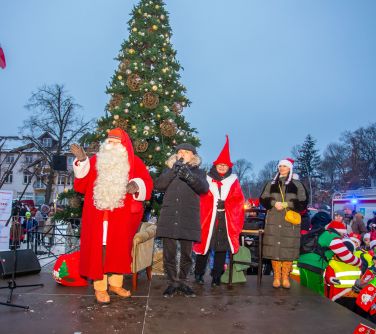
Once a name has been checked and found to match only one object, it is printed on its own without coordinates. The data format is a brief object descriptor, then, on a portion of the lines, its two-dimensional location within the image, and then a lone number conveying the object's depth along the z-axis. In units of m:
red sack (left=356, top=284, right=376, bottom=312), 4.44
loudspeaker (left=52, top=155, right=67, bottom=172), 5.33
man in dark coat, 4.60
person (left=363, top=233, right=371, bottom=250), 7.06
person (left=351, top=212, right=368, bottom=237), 11.77
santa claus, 4.28
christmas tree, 8.85
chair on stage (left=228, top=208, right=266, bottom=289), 5.38
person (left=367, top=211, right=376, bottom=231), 11.84
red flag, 5.24
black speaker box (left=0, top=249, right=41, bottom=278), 5.42
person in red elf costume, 5.23
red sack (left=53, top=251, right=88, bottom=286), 5.12
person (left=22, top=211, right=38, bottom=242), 13.88
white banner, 9.00
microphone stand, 3.95
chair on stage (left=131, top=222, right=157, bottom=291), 4.99
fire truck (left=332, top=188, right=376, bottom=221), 15.88
